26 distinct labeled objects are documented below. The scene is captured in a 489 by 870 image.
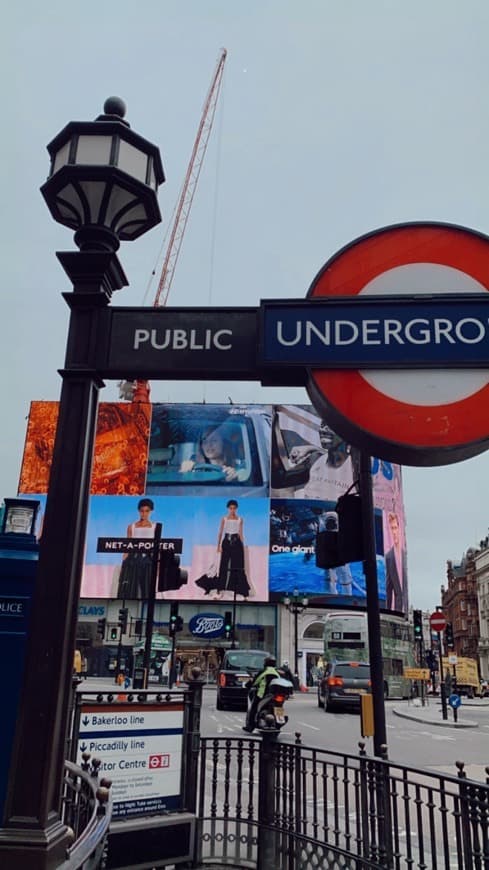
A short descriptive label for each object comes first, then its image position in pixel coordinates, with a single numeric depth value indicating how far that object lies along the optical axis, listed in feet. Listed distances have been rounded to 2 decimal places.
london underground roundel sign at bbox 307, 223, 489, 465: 10.69
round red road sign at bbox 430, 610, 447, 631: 85.51
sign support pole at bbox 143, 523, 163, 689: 44.24
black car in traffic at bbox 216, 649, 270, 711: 78.02
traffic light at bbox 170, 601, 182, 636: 80.22
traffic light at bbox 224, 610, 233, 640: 114.45
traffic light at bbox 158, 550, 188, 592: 39.06
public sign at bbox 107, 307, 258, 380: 11.89
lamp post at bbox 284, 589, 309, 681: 162.16
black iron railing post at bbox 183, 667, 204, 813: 19.16
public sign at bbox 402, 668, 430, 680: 131.51
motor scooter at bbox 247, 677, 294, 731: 28.30
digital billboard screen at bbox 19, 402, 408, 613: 208.95
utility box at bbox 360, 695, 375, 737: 22.84
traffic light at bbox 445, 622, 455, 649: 104.37
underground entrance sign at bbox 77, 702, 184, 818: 18.01
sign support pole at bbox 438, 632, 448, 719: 85.15
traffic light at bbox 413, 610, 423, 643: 105.29
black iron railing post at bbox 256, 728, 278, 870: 18.44
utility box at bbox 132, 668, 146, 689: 65.43
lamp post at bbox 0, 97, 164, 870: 9.30
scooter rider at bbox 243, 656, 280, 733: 43.16
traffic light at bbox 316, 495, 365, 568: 15.70
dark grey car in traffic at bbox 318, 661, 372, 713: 79.77
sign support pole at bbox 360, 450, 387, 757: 20.03
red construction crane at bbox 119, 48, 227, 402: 325.21
